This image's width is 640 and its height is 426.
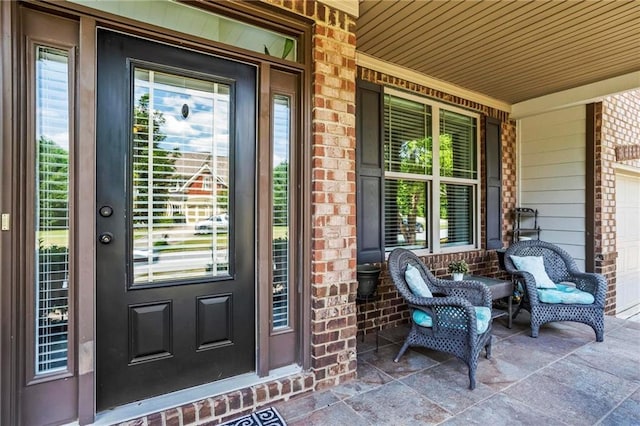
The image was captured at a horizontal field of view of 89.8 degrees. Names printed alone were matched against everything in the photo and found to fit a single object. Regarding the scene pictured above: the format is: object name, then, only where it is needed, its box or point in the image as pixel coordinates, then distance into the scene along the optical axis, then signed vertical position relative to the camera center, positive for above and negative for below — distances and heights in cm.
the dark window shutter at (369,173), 319 +40
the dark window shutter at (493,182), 450 +45
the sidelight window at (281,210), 226 +2
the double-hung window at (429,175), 374 +48
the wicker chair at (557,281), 317 -79
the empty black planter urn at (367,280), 282 -60
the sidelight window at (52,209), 163 +2
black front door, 178 -3
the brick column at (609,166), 431 +64
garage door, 496 -44
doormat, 188 -123
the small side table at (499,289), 329 -80
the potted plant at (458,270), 333 -60
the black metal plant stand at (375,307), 321 -100
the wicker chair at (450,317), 237 -80
